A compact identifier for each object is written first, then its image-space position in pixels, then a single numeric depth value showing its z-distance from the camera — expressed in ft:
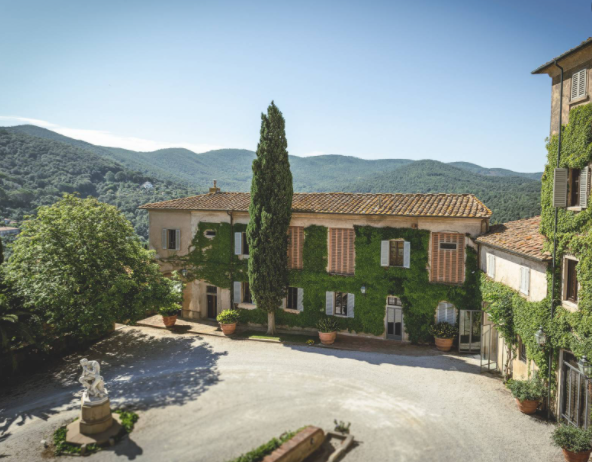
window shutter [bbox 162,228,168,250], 77.41
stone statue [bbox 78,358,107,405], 36.91
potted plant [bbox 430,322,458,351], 57.72
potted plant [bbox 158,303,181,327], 69.21
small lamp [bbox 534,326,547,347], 36.19
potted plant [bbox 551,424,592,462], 29.63
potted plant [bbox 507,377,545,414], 38.01
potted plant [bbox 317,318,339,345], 61.98
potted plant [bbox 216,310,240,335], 66.74
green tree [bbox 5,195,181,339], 51.78
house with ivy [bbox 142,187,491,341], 58.90
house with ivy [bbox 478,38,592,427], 32.17
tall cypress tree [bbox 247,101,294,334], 63.98
